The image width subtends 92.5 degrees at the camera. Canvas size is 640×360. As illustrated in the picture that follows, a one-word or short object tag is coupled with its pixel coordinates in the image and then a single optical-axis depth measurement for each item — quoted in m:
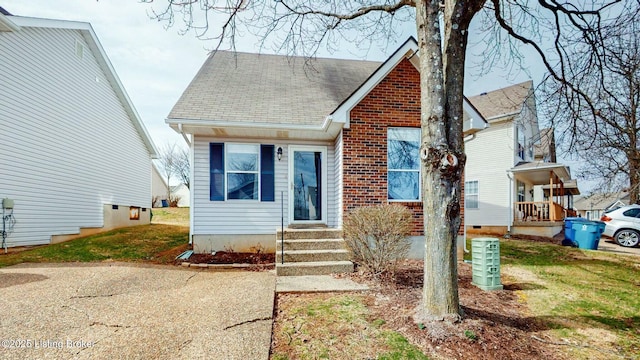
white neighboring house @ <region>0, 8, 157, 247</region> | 8.29
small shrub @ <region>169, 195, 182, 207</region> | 28.05
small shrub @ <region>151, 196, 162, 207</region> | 26.54
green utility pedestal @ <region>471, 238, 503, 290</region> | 5.41
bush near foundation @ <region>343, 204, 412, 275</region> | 5.63
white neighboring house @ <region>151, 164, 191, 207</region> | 26.72
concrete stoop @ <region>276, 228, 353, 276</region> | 6.08
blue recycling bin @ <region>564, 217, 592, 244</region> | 10.82
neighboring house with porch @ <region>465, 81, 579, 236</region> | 14.10
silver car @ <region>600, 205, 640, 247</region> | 11.87
